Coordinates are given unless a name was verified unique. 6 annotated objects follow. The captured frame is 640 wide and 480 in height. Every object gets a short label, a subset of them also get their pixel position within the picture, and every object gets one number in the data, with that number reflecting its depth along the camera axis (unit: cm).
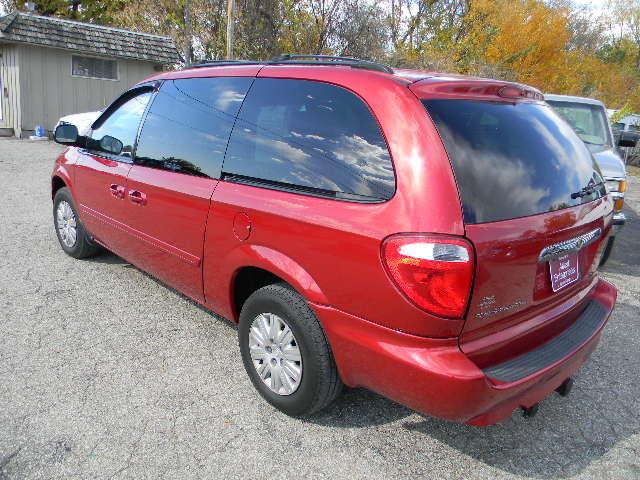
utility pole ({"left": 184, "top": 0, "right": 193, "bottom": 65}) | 2150
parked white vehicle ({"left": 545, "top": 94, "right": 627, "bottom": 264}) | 625
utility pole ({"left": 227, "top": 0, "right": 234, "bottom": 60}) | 1806
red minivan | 209
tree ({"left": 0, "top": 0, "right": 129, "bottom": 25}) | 2726
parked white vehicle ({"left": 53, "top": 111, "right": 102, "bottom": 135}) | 1322
